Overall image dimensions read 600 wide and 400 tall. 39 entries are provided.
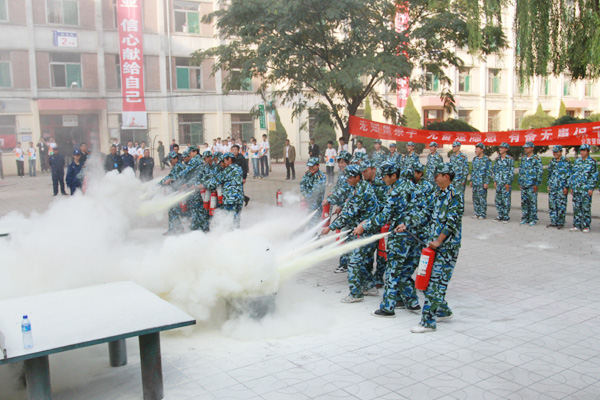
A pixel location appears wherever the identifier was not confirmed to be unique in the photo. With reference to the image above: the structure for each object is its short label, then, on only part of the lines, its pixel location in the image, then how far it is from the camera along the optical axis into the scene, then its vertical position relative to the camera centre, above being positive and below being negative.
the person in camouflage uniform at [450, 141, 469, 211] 13.48 -0.51
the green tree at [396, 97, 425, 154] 38.92 +2.38
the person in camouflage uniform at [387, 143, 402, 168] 16.45 -0.19
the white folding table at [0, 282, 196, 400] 3.81 -1.27
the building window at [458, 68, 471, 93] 44.00 +5.16
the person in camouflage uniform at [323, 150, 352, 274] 7.89 -0.65
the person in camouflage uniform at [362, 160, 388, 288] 7.00 -0.58
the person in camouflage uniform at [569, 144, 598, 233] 11.05 -0.89
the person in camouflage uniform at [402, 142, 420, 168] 14.47 -0.15
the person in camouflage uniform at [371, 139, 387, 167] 16.03 -0.20
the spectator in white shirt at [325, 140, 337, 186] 20.92 -0.40
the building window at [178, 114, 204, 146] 33.69 +1.57
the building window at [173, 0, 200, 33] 32.84 +8.47
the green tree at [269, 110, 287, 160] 33.91 +0.66
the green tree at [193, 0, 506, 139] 15.78 +3.45
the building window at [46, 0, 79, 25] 26.83 +7.45
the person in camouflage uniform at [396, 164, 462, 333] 5.51 -0.95
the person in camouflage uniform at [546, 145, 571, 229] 11.59 -0.93
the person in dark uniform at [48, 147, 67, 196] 18.25 -0.40
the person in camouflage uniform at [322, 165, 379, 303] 6.75 -0.89
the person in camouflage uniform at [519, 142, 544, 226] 12.13 -0.85
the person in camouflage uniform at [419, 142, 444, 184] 14.27 -0.33
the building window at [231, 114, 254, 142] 35.34 +1.74
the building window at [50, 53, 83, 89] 28.41 +4.68
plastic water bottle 3.64 -1.18
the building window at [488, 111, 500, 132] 46.84 +2.16
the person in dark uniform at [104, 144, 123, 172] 16.52 -0.15
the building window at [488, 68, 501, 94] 45.58 +5.20
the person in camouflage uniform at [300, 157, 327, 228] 9.25 -0.68
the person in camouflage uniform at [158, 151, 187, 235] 11.31 -0.64
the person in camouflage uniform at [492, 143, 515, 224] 12.62 -0.86
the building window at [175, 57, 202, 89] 33.25 +4.95
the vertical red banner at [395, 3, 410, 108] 16.97 +4.22
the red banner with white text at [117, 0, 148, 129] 29.41 +5.28
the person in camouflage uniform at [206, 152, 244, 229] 9.62 -0.61
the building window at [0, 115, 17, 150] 27.02 +1.42
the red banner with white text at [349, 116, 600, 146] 13.80 +0.30
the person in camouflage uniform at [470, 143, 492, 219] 13.38 -0.84
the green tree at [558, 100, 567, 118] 47.31 +2.97
